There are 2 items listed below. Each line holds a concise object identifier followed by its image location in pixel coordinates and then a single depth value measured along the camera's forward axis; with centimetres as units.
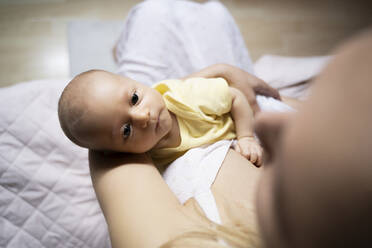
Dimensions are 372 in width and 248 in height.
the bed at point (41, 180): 68
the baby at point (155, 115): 58
